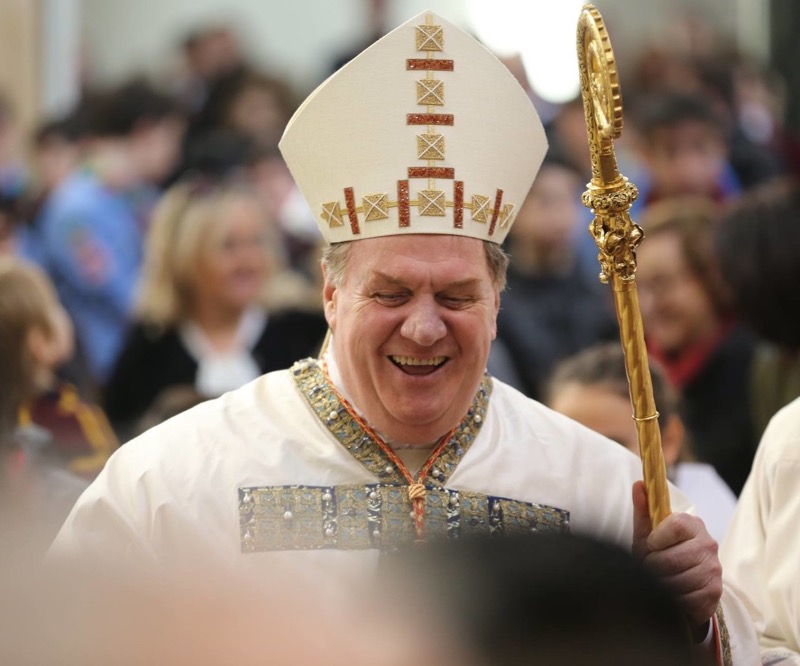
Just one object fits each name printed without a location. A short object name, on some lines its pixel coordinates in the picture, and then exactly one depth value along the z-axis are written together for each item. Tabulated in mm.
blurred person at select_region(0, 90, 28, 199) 22859
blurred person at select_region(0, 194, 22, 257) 20422
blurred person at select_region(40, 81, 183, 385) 19406
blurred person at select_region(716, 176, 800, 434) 12000
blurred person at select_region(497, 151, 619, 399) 15219
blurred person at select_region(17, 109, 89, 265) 22391
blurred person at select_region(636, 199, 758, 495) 13094
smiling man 6945
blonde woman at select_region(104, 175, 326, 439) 14937
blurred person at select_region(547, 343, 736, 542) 9766
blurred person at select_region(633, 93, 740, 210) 18969
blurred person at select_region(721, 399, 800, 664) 7520
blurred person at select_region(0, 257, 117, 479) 10758
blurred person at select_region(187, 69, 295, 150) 24344
